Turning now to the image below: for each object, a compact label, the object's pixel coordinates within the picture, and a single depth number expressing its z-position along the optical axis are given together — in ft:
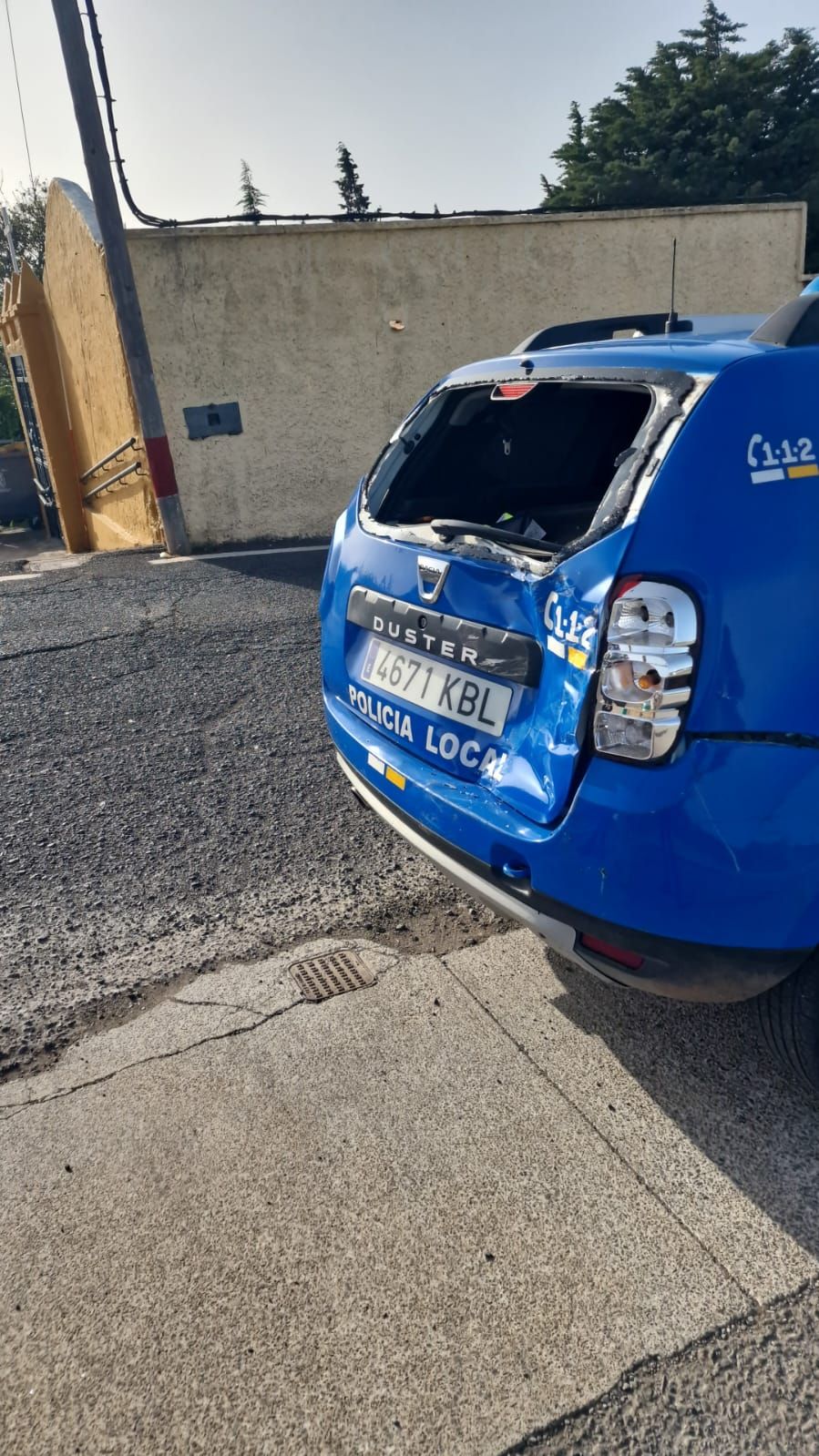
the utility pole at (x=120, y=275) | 28.76
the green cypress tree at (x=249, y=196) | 212.60
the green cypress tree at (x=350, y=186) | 179.93
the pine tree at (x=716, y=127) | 108.78
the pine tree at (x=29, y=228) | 150.00
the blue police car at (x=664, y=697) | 5.85
